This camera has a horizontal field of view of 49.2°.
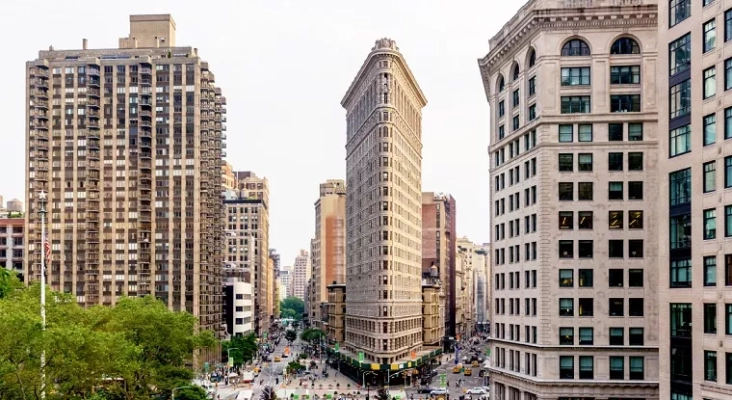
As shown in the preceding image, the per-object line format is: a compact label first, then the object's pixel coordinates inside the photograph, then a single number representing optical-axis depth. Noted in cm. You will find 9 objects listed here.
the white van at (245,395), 11475
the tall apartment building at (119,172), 16262
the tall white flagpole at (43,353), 5772
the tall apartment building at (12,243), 18712
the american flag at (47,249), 6731
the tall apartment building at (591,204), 7300
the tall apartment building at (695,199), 4881
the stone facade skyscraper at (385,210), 14650
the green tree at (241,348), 17088
